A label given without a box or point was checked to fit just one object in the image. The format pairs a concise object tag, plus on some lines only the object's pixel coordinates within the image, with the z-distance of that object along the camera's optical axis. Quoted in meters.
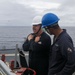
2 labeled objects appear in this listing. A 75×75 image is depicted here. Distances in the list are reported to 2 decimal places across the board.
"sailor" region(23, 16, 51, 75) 3.42
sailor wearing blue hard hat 2.56
